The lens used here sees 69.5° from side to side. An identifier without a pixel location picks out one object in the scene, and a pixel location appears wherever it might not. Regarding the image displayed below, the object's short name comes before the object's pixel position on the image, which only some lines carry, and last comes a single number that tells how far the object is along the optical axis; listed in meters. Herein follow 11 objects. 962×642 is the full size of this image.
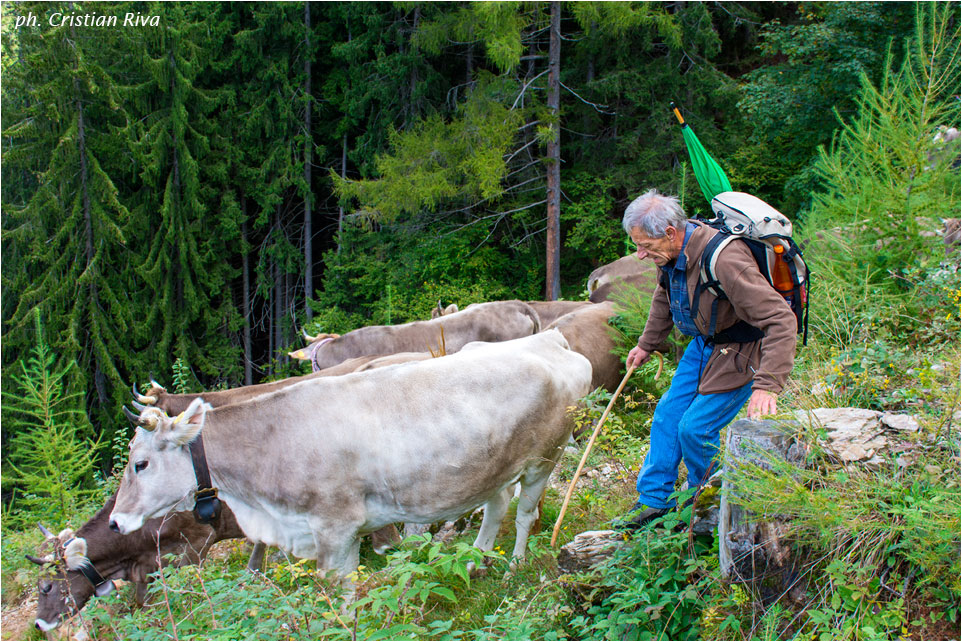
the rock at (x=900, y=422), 2.98
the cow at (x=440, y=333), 9.62
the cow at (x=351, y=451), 4.48
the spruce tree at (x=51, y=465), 7.98
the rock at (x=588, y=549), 3.65
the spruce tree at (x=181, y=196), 21.33
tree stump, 2.87
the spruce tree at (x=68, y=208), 18.36
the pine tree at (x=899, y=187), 5.72
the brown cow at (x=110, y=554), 5.49
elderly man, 3.14
